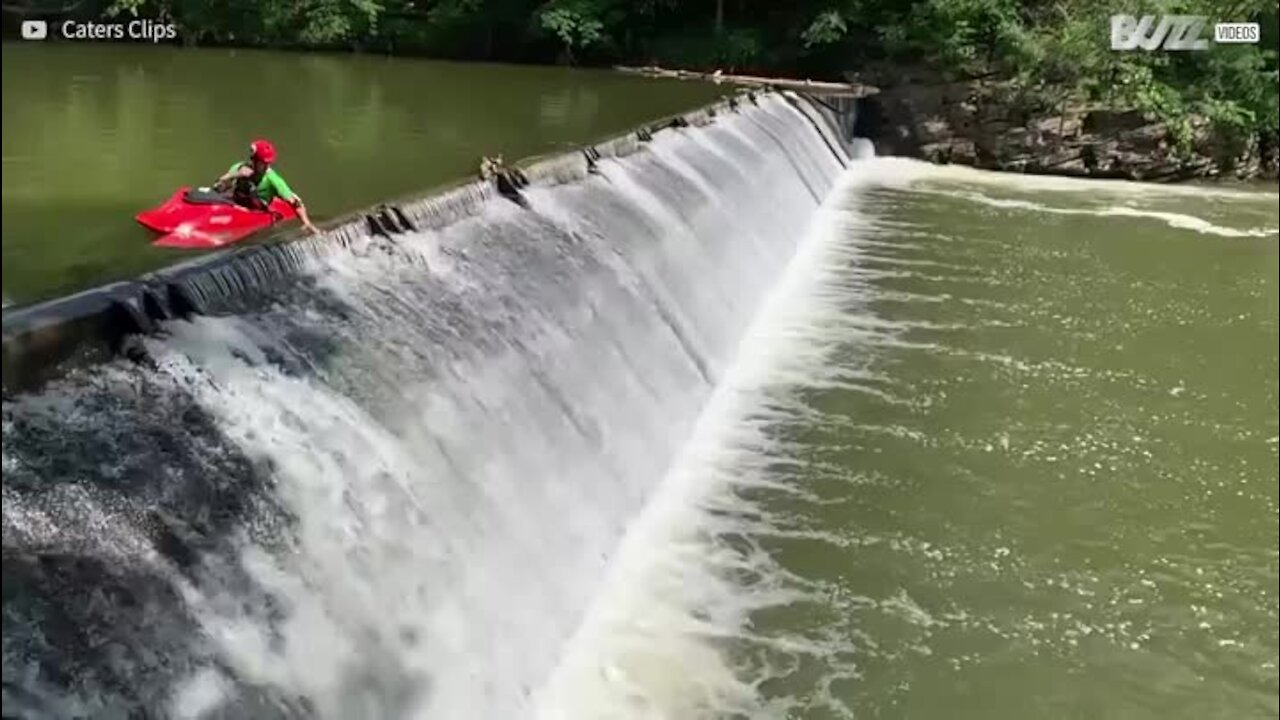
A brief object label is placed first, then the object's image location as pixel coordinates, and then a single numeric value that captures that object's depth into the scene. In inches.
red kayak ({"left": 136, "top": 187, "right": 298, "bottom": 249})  298.8
